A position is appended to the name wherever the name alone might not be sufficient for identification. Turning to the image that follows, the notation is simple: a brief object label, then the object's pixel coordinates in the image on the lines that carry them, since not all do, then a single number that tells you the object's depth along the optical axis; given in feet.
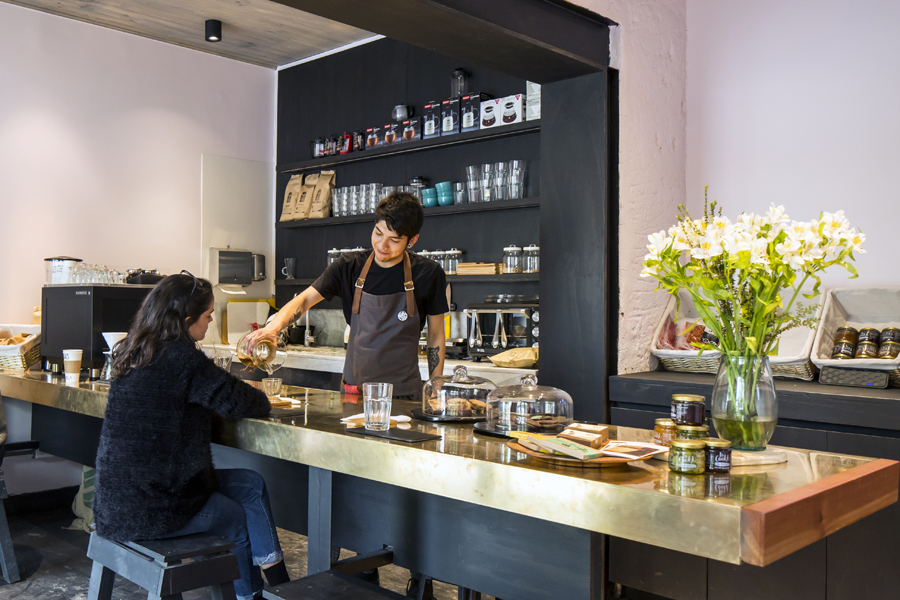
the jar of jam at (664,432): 5.96
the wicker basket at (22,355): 13.84
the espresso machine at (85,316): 13.26
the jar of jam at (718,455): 5.15
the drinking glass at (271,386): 8.58
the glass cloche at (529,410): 6.39
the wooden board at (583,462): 5.17
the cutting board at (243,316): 19.36
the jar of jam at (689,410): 5.67
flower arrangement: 5.64
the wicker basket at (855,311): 9.83
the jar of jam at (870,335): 9.46
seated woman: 7.30
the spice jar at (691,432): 5.45
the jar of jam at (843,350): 9.42
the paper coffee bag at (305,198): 19.36
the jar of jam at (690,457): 5.09
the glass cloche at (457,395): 7.38
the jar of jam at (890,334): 9.30
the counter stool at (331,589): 6.05
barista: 10.48
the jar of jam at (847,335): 9.62
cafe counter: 4.49
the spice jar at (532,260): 14.55
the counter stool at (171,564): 6.75
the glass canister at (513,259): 14.80
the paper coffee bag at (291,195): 19.79
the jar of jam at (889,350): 9.06
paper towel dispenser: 19.22
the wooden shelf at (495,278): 14.40
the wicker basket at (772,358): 9.59
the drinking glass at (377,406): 6.72
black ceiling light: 17.07
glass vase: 5.92
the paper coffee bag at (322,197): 19.06
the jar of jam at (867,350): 9.23
